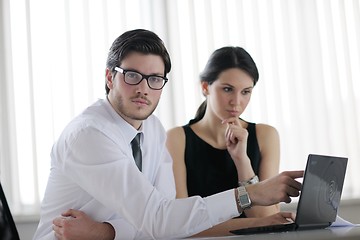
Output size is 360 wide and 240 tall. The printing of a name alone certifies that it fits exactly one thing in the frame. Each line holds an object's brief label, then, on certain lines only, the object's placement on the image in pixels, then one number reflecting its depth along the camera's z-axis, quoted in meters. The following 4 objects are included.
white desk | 1.56
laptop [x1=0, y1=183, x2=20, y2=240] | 1.85
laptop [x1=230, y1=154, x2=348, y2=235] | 1.96
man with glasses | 1.99
